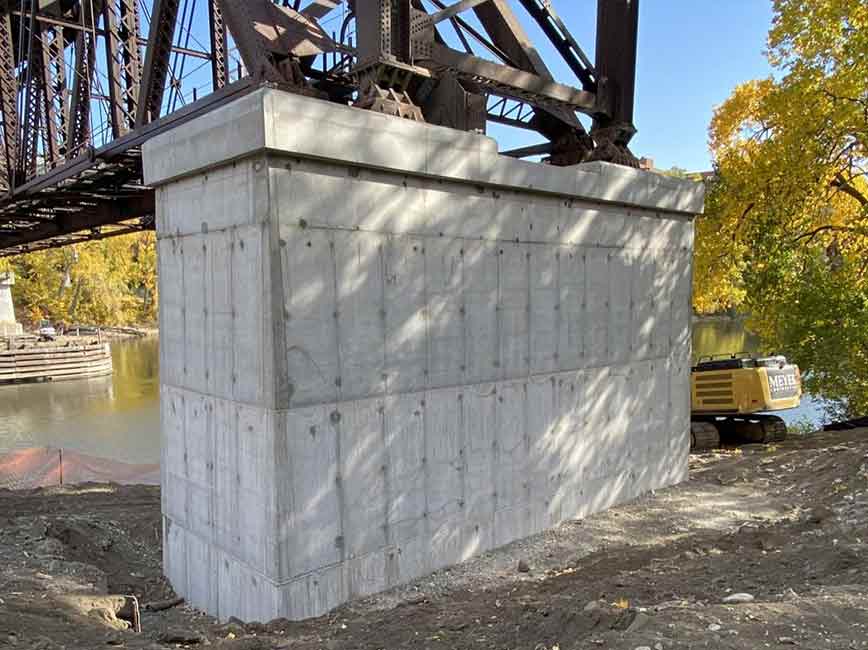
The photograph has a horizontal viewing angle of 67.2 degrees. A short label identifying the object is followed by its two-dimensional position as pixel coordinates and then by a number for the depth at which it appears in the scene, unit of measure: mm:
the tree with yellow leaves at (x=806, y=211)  13734
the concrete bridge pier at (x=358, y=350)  5391
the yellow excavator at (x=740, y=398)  13398
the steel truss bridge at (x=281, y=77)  6492
